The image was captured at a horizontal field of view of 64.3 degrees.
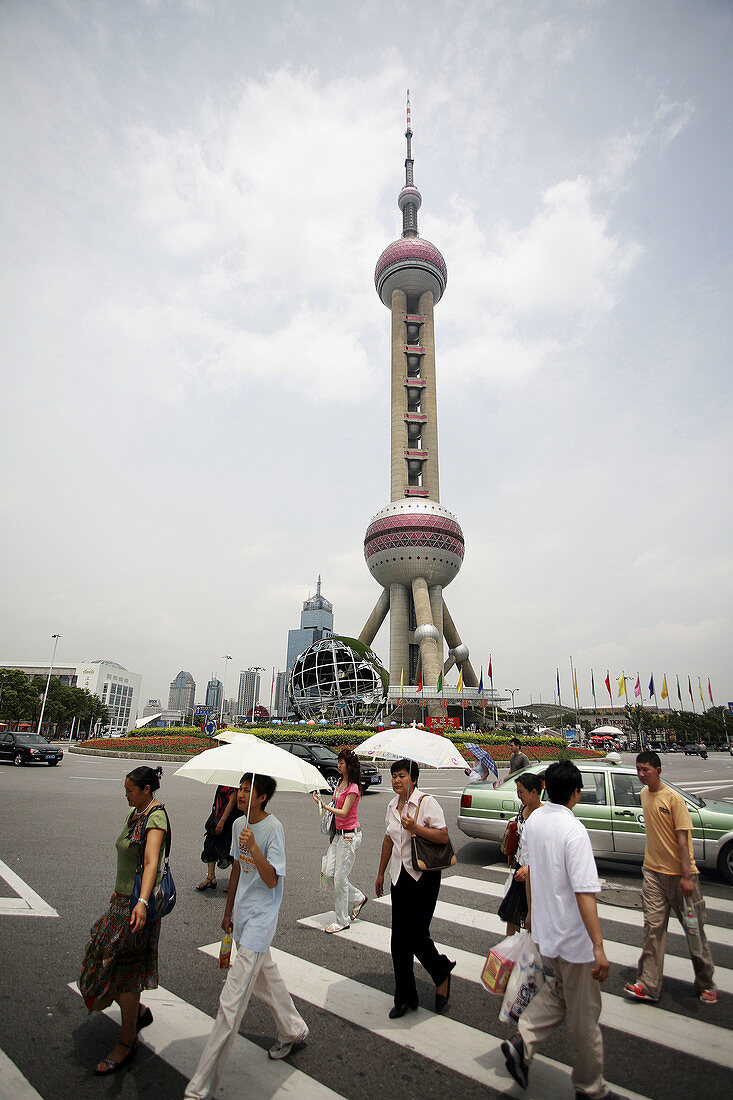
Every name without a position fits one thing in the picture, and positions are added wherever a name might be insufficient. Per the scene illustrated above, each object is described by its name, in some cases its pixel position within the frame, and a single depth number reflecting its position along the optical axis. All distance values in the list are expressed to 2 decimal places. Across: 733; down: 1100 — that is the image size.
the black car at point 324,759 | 16.34
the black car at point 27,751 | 22.67
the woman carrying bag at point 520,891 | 4.35
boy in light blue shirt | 3.41
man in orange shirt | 4.49
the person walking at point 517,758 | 11.70
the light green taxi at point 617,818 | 7.82
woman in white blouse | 4.21
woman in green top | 3.49
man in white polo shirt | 3.19
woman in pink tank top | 5.97
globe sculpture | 56.50
